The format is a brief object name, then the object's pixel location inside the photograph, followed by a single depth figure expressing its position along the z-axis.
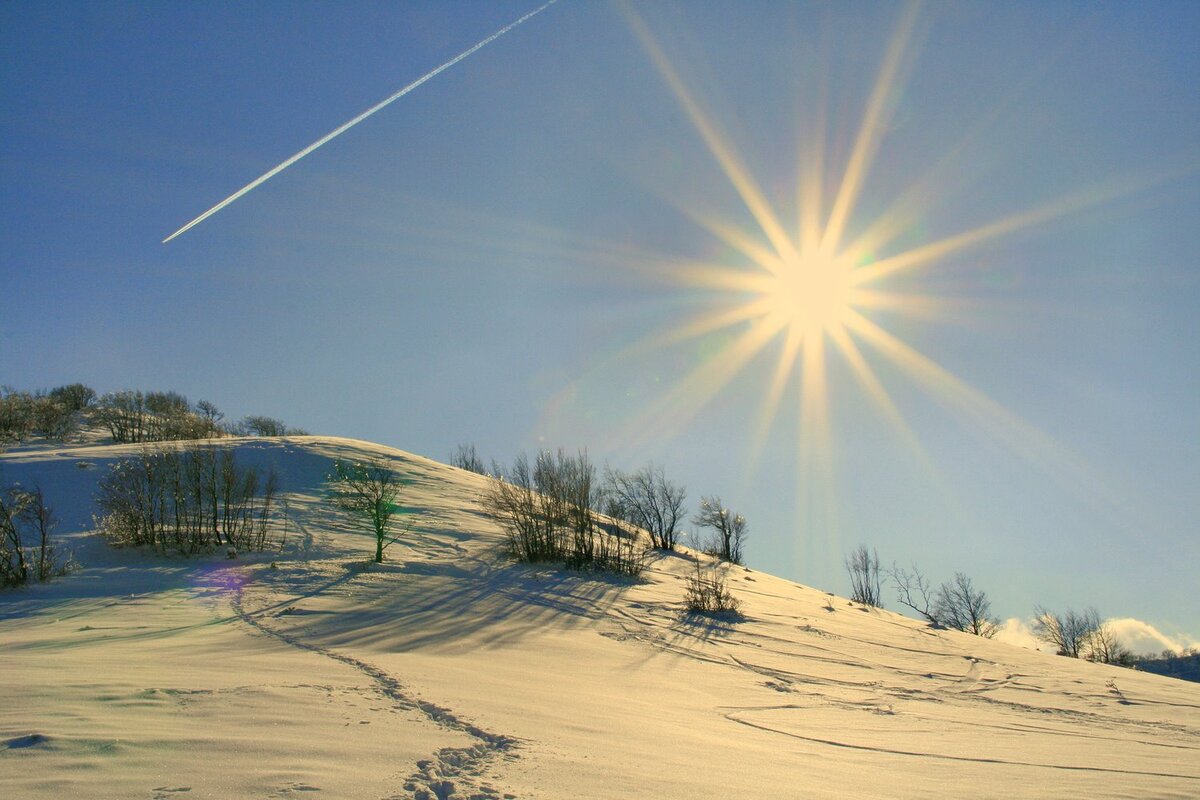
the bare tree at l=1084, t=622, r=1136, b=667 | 40.91
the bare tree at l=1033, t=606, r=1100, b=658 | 44.72
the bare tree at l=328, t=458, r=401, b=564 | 20.67
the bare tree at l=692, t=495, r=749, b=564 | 36.88
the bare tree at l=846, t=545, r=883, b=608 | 42.66
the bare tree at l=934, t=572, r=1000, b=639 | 43.94
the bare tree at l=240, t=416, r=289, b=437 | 50.02
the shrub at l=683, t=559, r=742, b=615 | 18.20
